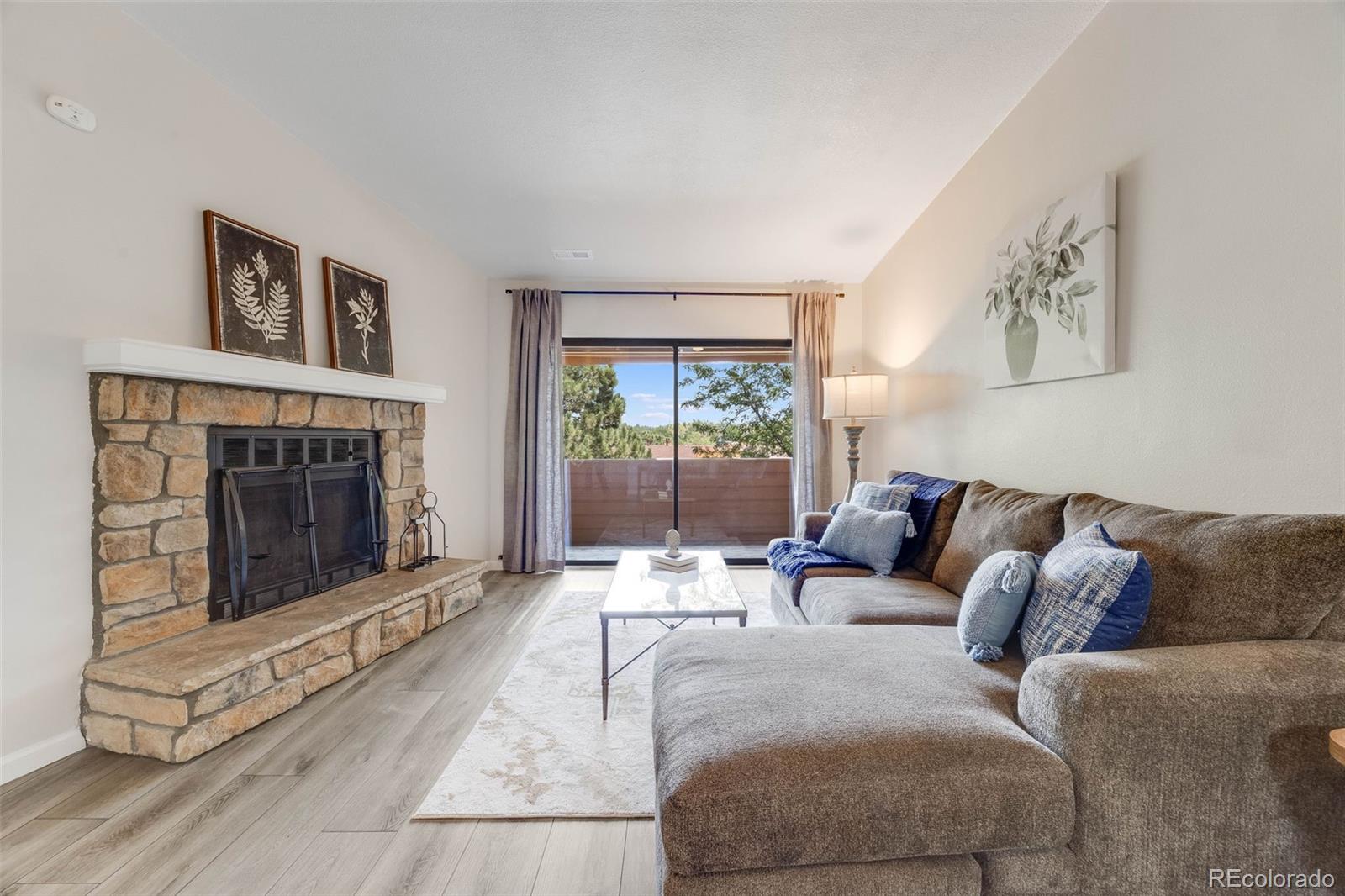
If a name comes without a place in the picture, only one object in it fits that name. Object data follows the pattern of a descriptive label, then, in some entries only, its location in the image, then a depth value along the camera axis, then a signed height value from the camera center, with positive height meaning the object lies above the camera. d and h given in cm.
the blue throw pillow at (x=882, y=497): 295 -31
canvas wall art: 198 +59
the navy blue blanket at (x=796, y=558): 283 -62
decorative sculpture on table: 297 -64
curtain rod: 500 +136
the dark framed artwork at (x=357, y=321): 306 +73
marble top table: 224 -68
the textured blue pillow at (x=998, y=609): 158 -48
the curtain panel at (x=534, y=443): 482 +2
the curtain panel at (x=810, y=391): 492 +46
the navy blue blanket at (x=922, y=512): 279 -36
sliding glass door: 512 -2
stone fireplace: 194 -56
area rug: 172 -110
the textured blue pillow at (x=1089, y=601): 132 -40
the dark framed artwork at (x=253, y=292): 236 +71
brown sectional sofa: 104 -64
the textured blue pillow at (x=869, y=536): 271 -48
